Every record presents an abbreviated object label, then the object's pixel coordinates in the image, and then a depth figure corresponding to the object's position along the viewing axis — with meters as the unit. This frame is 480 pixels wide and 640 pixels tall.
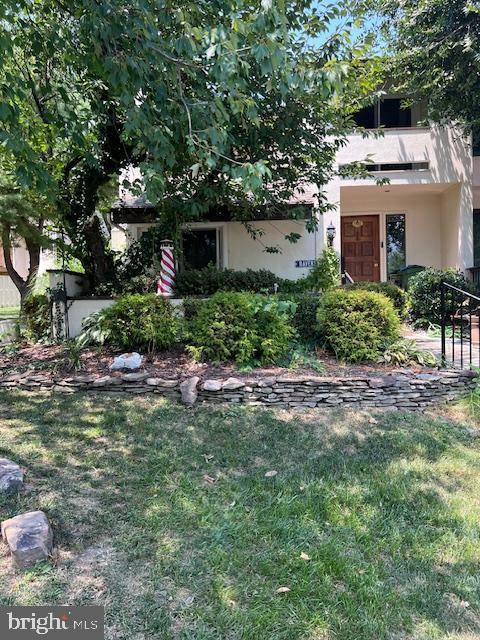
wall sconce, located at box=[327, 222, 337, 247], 10.98
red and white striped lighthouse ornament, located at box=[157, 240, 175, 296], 8.80
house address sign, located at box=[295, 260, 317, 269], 11.18
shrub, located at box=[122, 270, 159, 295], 9.30
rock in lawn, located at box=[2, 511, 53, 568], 2.51
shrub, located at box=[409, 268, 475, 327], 9.24
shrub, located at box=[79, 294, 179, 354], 6.46
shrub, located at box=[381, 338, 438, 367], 6.00
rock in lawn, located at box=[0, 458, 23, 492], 3.27
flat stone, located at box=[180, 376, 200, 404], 5.36
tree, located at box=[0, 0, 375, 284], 3.25
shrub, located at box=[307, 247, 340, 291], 10.76
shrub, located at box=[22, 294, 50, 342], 8.65
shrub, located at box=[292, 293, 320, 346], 6.85
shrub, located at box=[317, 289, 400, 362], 6.12
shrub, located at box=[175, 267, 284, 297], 9.89
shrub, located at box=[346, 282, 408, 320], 9.65
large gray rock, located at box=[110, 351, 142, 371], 5.99
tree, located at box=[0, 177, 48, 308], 8.84
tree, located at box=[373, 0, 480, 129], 8.36
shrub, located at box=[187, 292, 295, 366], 6.03
